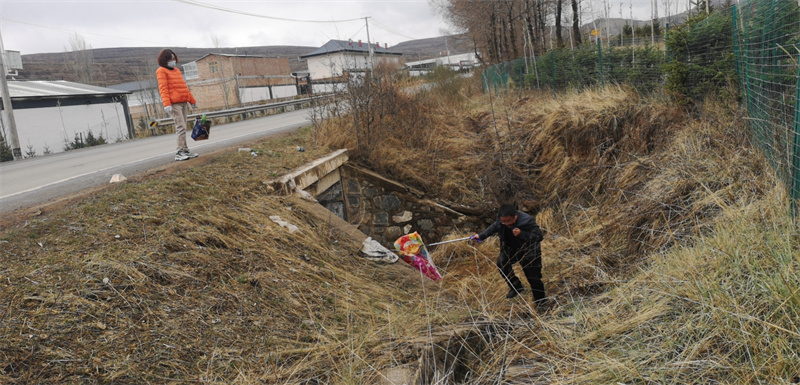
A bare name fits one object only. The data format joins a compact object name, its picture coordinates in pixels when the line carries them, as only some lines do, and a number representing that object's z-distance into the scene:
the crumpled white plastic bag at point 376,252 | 6.05
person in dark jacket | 5.39
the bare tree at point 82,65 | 65.50
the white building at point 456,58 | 82.75
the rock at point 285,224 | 5.55
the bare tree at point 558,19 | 19.85
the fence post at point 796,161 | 3.23
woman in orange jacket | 7.64
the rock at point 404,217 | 9.59
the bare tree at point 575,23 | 18.91
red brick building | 54.28
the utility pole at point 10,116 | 17.31
